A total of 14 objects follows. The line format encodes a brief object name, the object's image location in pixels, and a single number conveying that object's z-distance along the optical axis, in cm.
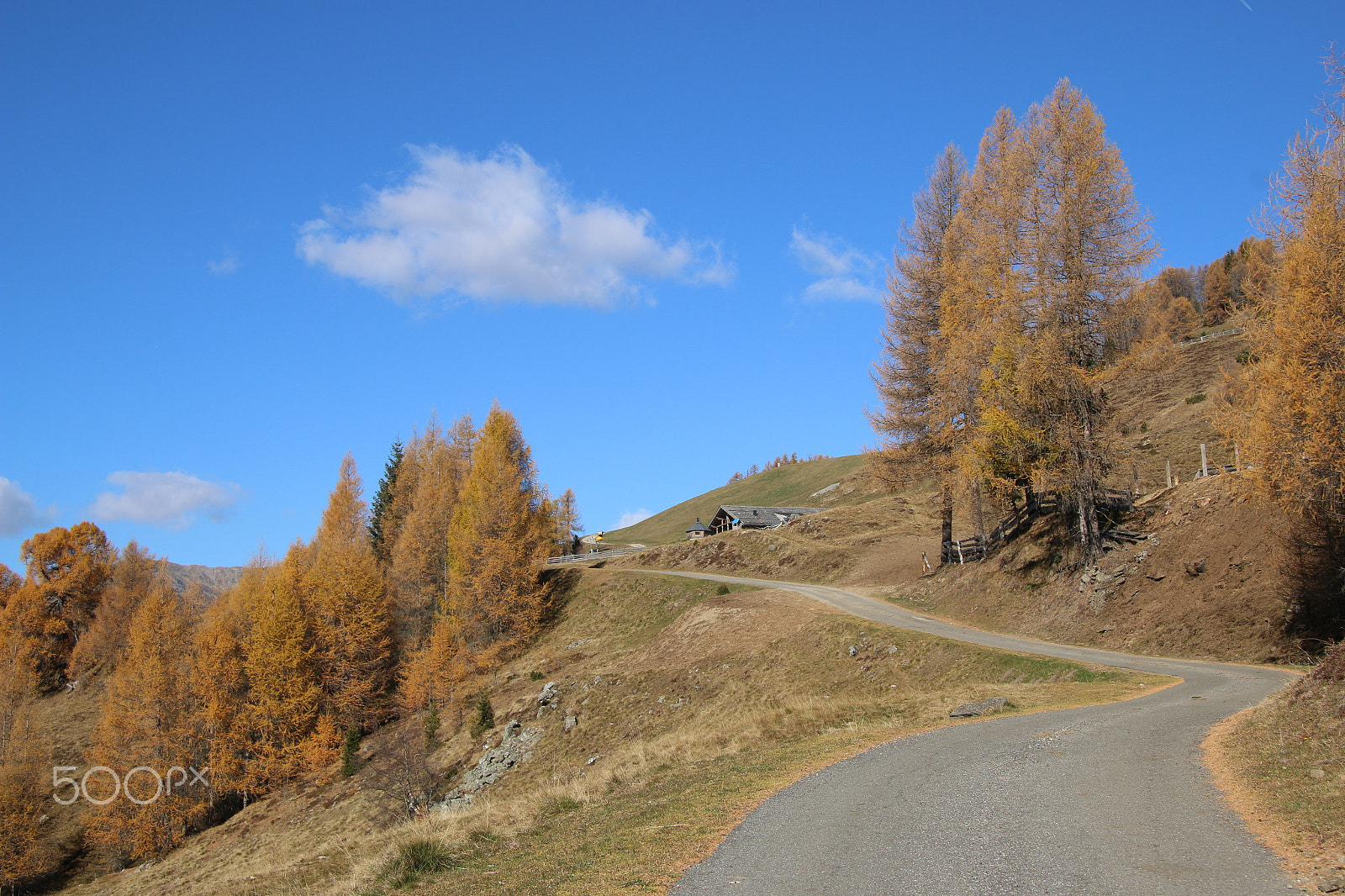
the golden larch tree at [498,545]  5050
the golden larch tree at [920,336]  3681
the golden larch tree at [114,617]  7300
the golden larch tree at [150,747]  4259
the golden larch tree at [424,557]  5691
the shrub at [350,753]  4175
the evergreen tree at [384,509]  6912
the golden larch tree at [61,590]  7775
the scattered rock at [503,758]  3259
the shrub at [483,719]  3703
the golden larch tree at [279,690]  4691
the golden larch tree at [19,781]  3969
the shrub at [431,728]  3956
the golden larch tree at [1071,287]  2692
